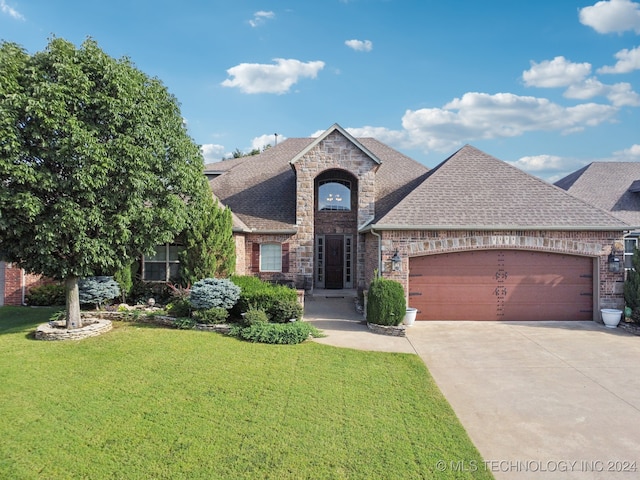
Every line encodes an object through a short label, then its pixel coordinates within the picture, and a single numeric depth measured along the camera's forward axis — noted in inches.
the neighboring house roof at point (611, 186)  660.1
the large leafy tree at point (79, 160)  314.8
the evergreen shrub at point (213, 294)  401.1
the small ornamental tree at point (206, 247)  485.1
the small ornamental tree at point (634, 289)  428.8
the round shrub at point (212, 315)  403.5
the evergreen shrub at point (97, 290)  451.2
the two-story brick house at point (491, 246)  453.7
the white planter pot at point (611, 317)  433.7
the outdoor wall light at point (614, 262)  448.5
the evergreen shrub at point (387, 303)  403.9
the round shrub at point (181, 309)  434.0
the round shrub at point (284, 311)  403.2
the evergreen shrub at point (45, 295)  534.3
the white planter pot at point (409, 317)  429.7
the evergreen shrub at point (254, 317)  390.6
